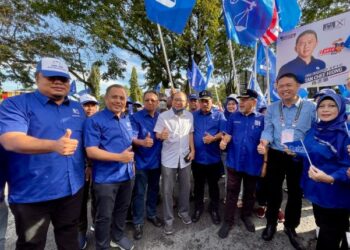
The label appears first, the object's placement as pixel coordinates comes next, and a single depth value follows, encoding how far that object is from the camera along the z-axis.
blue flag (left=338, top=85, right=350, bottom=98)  5.41
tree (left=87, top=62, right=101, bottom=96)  11.81
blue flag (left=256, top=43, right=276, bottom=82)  6.68
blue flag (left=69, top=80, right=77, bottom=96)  6.61
